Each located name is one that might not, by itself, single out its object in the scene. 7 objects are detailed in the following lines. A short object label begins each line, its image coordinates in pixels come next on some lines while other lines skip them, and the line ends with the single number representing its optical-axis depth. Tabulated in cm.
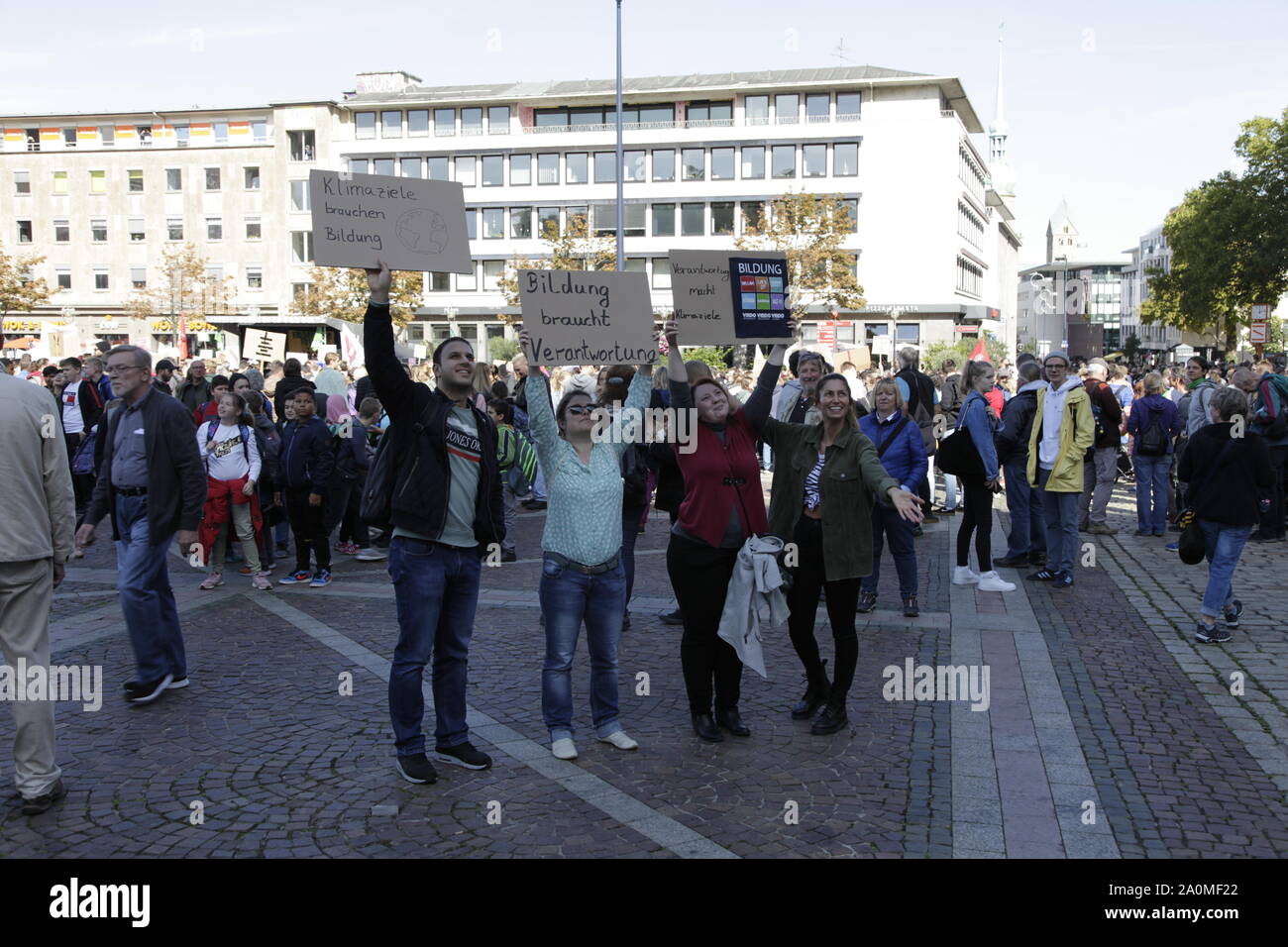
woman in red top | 574
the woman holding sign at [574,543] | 557
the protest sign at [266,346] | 2320
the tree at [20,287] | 5531
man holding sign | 509
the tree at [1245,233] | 4459
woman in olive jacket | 601
